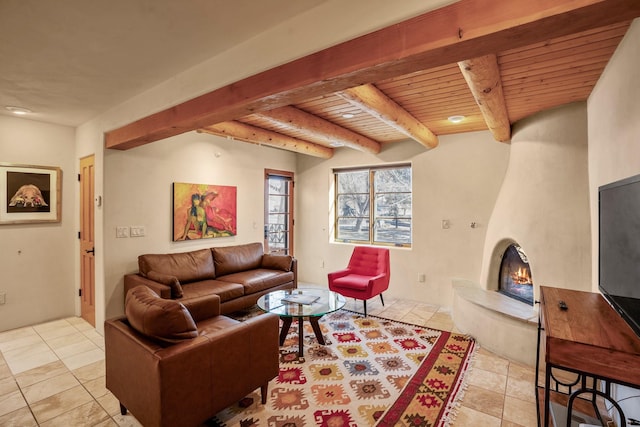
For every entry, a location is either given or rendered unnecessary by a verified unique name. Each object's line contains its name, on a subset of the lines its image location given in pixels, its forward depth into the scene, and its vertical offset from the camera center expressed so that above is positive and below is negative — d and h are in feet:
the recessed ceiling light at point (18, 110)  10.46 +3.69
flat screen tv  4.42 -0.56
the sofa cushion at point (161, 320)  5.77 -2.06
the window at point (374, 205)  16.44 +0.50
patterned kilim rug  6.82 -4.49
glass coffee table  9.44 -3.03
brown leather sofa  11.07 -2.53
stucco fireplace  8.84 -0.36
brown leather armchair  5.45 -2.93
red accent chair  12.84 -2.86
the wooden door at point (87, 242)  12.05 -1.13
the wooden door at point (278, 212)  17.87 +0.12
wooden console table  4.00 -1.83
